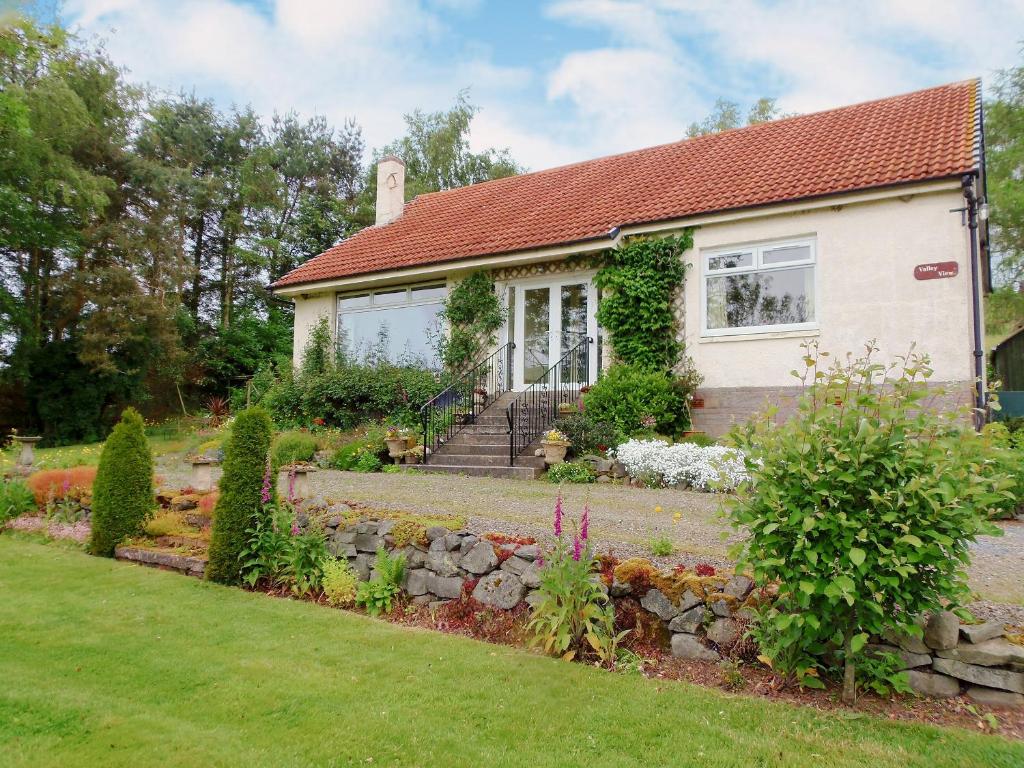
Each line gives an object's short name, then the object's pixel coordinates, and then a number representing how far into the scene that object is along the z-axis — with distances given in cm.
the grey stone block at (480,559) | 437
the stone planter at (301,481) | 618
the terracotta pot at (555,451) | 873
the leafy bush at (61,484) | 737
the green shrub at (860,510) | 272
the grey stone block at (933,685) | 298
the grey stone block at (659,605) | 364
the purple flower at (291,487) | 554
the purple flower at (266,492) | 519
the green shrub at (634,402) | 927
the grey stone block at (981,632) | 299
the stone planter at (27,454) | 969
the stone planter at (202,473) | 763
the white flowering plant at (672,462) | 768
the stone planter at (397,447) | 1022
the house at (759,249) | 875
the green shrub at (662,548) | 423
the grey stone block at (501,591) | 413
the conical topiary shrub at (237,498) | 513
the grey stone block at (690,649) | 346
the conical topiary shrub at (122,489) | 611
